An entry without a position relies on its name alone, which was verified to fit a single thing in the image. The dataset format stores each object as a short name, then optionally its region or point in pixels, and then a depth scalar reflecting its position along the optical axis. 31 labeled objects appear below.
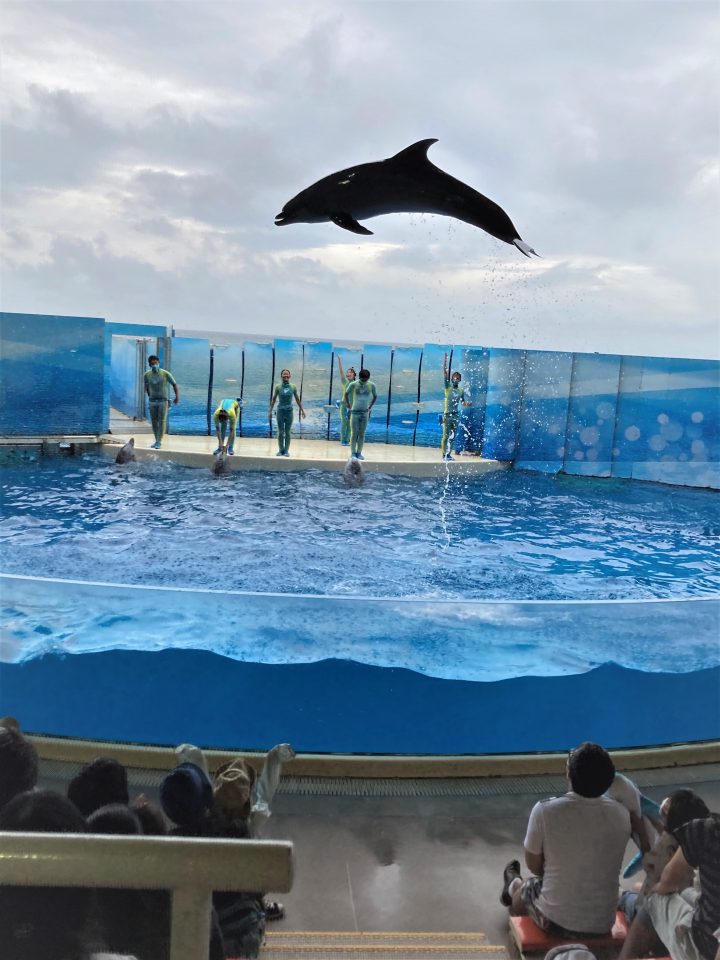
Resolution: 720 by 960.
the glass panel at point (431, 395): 13.80
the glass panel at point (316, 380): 13.66
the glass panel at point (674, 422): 11.41
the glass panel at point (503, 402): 12.07
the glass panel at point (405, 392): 13.88
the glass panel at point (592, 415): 11.85
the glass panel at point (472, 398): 12.86
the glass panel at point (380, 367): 13.85
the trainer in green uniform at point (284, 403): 11.40
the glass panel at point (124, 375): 13.89
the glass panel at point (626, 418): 11.78
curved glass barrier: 3.44
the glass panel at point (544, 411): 11.94
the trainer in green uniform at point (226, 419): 10.84
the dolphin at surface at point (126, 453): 10.55
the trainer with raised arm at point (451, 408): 12.61
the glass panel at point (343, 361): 13.76
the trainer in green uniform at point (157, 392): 11.00
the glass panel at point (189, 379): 13.20
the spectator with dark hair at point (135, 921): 1.25
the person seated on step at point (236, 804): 2.17
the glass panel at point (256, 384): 13.53
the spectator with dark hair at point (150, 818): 1.91
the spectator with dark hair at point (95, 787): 2.01
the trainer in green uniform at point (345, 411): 12.64
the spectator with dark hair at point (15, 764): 2.02
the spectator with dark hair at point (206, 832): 1.96
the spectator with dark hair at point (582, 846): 2.12
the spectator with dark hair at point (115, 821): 1.75
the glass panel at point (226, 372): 13.30
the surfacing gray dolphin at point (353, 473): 10.13
